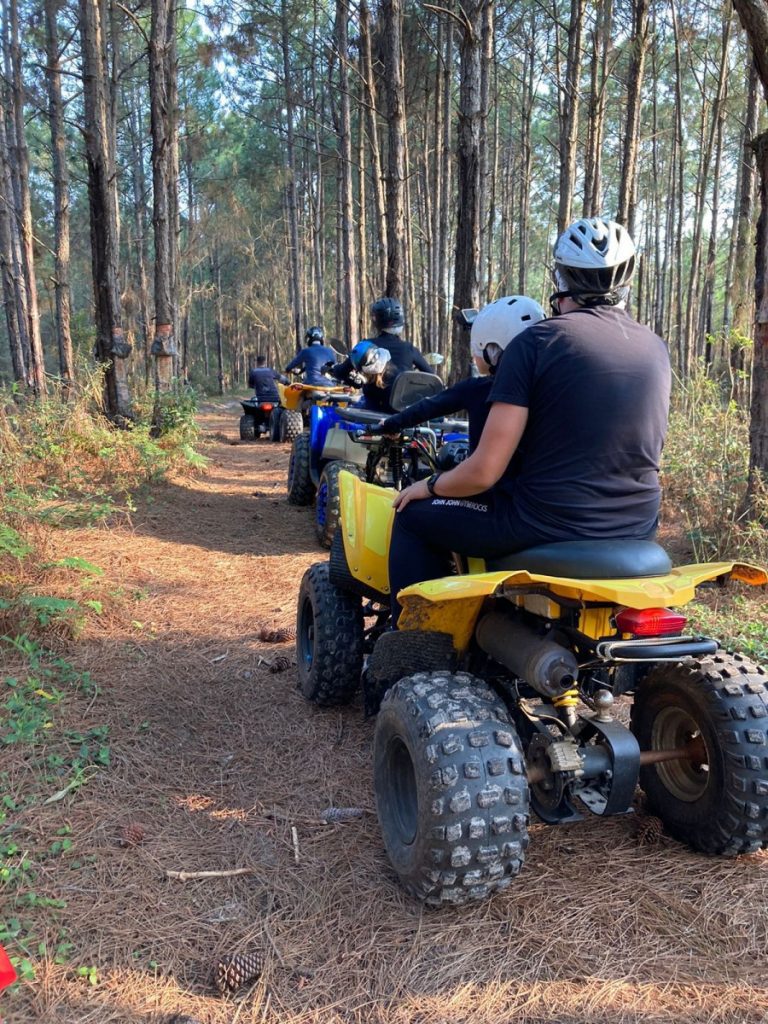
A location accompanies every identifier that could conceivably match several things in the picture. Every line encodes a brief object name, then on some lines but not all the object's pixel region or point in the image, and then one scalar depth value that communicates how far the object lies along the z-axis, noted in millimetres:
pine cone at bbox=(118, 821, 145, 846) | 2490
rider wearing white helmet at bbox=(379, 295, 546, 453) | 2650
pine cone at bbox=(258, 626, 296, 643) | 4387
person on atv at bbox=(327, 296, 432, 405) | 6566
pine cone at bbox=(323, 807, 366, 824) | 2693
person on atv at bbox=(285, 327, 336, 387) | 11688
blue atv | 3775
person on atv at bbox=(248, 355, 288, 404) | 14016
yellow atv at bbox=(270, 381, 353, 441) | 8383
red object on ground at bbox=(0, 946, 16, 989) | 1725
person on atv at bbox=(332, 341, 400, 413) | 5688
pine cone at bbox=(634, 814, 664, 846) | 2492
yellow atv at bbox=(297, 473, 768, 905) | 2043
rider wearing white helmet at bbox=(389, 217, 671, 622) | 2199
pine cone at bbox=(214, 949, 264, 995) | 1915
